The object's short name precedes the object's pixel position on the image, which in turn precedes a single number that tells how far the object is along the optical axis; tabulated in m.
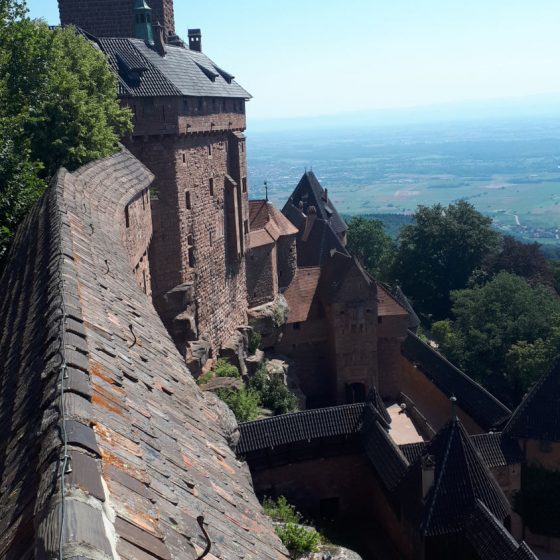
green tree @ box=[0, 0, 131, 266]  16.67
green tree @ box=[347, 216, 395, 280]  63.84
